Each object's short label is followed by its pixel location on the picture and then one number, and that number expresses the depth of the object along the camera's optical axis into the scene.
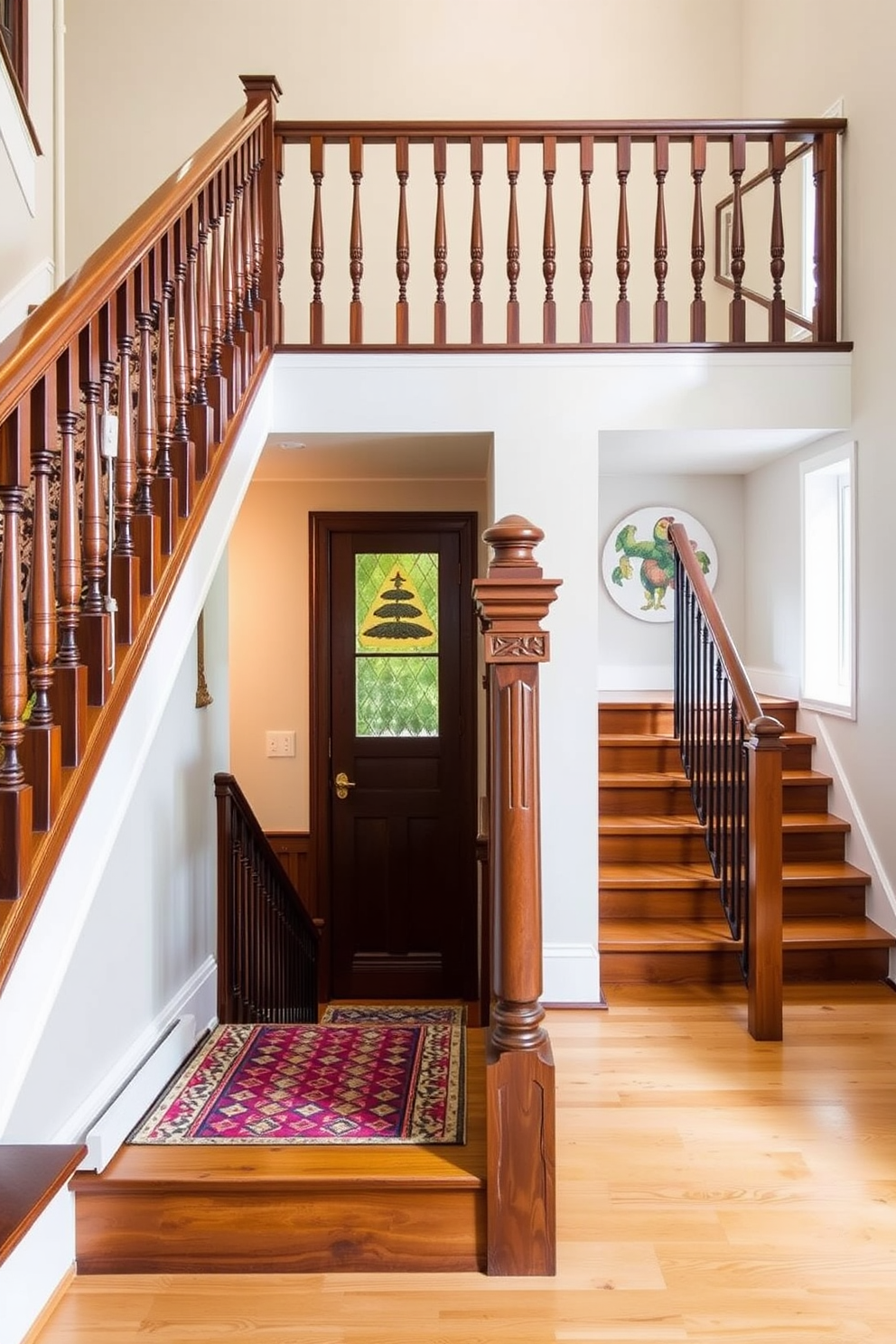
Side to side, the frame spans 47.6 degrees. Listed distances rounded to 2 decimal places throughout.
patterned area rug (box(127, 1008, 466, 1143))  2.48
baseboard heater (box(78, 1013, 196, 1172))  2.33
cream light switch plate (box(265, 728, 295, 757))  5.66
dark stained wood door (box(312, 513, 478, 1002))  5.62
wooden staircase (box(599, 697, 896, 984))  3.84
